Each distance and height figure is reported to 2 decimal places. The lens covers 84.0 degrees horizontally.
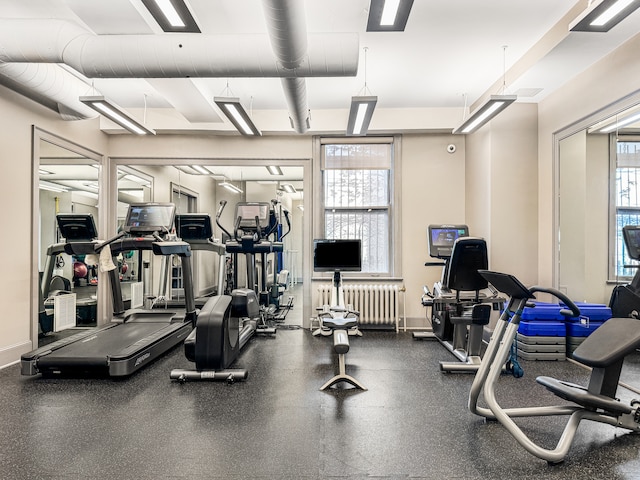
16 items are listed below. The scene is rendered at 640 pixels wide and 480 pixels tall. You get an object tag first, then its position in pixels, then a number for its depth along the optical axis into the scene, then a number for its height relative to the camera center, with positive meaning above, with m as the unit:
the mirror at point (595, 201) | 3.77 +0.48
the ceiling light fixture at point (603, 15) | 2.53 +1.71
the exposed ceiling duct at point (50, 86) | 3.60 +1.76
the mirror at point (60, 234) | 4.57 +0.12
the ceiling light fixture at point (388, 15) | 2.57 +1.74
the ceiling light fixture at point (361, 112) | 3.85 +1.54
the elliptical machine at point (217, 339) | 3.50 -0.97
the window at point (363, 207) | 5.98 +0.60
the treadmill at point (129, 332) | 3.56 -1.13
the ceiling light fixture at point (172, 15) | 2.67 +1.81
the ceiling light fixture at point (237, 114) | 3.93 +1.59
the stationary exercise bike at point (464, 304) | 3.65 -0.66
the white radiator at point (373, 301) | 5.61 -0.92
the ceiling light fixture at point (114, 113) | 3.92 +1.57
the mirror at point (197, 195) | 6.00 +0.83
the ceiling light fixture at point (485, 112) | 3.84 +1.56
